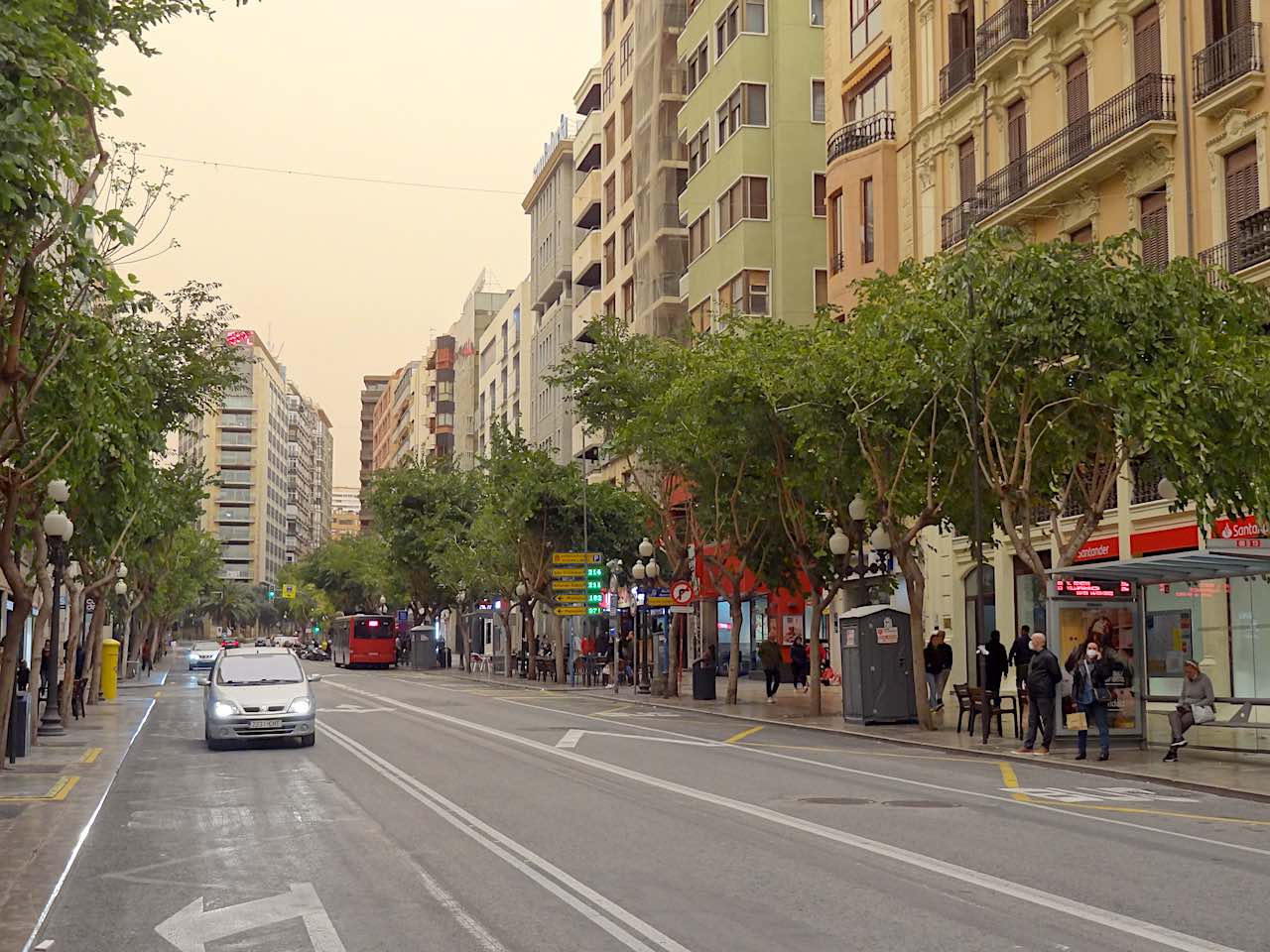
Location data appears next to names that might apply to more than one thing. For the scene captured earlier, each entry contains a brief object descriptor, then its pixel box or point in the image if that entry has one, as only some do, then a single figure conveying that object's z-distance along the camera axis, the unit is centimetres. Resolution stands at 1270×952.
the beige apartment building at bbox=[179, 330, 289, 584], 19150
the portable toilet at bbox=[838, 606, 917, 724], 2969
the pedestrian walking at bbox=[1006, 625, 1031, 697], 2800
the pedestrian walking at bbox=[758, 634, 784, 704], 4044
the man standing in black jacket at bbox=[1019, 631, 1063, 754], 2328
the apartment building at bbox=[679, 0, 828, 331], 5416
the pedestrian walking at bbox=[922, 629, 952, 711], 3092
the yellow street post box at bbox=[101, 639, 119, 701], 4397
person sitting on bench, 2220
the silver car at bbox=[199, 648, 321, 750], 2403
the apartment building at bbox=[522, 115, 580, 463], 8652
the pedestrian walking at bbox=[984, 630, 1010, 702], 2798
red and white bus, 8412
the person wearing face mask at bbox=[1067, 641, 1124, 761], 2239
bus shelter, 2267
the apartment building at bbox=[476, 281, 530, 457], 10331
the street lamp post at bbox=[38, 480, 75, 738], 2270
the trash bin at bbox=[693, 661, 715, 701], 4100
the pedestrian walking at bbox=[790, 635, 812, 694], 4453
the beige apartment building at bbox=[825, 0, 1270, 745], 2898
